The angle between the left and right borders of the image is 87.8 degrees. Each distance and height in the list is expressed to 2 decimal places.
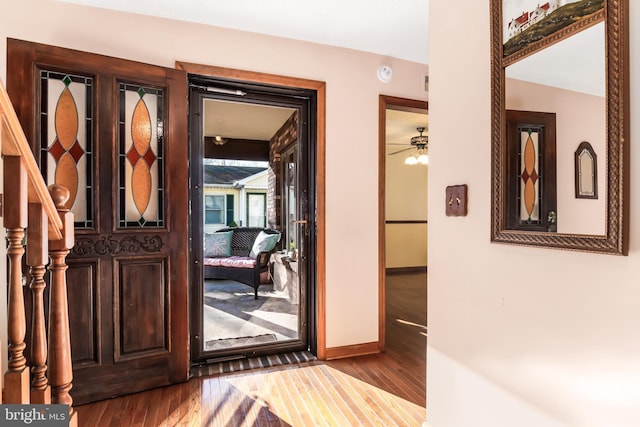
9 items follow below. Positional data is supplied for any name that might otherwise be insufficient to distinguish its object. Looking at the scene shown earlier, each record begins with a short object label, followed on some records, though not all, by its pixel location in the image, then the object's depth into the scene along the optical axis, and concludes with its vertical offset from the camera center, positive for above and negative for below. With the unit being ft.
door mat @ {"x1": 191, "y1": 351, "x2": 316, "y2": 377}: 8.04 -3.85
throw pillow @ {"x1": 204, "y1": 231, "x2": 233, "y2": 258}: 14.11 -1.36
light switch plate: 4.65 +0.16
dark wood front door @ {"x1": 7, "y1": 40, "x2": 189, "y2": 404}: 6.46 +0.35
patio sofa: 12.92 -1.72
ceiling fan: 16.72 +3.38
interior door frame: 9.33 +0.11
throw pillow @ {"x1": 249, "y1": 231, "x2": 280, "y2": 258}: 11.99 -1.17
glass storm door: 8.22 -0.08
